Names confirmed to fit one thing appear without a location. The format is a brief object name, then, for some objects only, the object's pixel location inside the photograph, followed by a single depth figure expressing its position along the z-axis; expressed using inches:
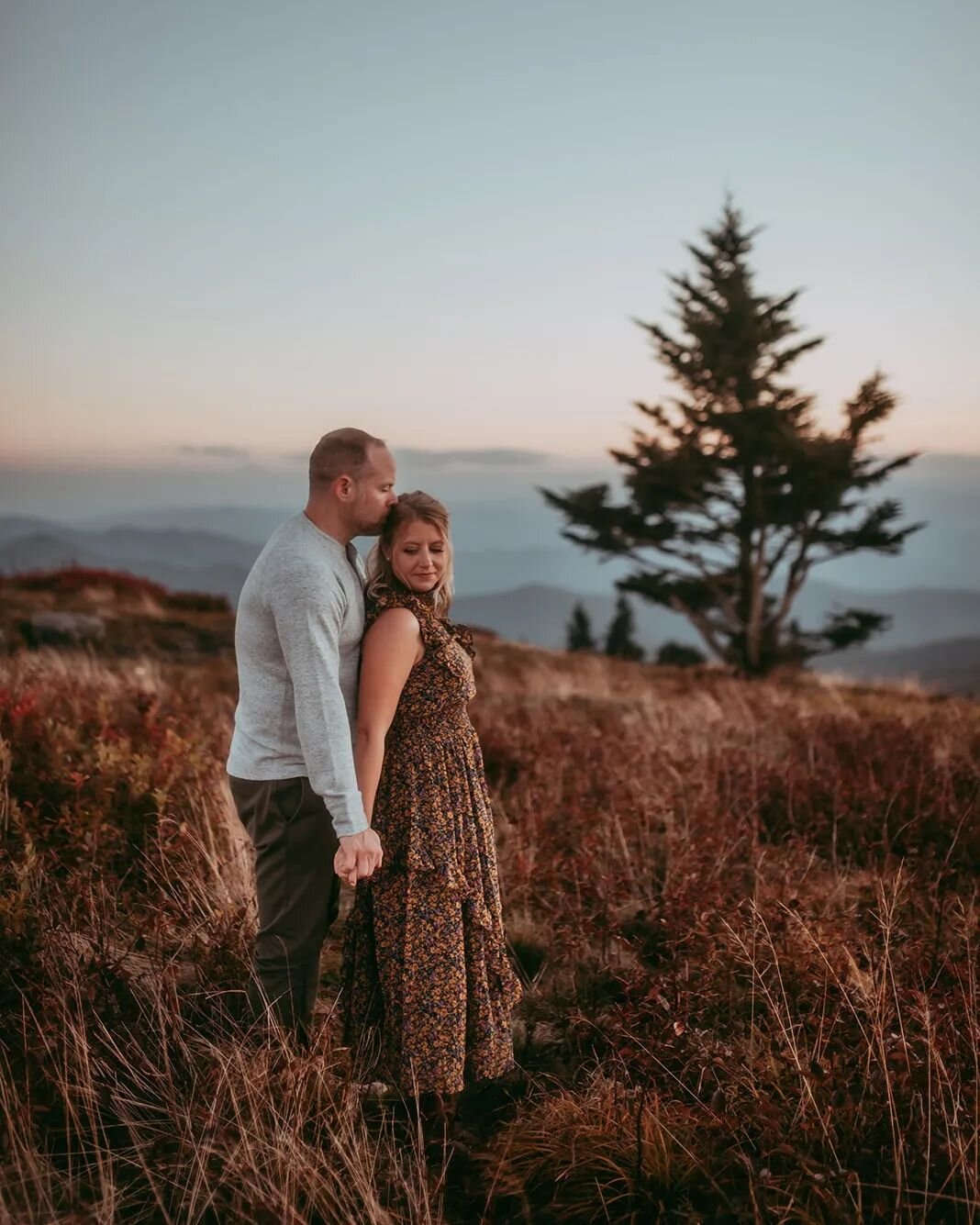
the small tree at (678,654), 1112.8
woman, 105.3
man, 94.3
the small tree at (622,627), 1898.4
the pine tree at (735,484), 713.6
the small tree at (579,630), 2063.4
